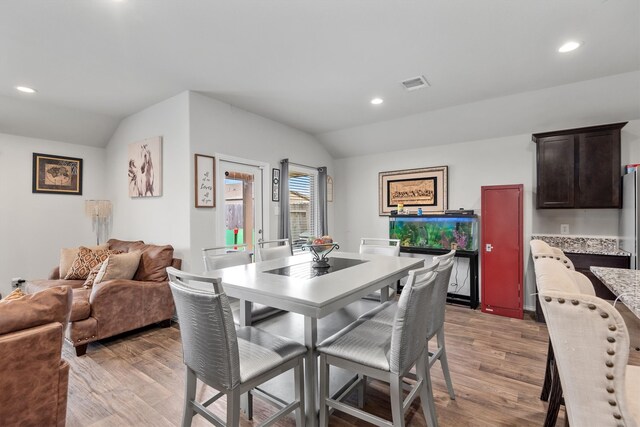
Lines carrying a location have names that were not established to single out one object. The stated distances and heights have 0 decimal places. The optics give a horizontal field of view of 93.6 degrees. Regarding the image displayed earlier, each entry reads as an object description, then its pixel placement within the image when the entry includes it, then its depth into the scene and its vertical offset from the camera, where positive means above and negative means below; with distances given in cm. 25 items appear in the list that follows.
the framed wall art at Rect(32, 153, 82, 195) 398 +56
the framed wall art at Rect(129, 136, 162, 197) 370 +60
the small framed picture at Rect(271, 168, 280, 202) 443 +44
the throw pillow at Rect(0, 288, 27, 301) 163 -45
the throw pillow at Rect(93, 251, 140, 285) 304 -54
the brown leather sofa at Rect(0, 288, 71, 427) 135 -68
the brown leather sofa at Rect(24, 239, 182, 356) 270 -84
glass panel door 389 +16
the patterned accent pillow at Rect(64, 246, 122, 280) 351 -56
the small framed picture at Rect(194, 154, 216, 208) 347 +40
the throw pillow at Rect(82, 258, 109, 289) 322 -68
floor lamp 413 -1
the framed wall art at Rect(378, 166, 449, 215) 461 +39
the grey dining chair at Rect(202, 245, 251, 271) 246 -40
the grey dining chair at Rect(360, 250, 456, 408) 180 -67
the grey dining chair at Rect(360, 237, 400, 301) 288 -40
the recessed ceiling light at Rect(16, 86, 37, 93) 321 +137
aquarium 422 -26
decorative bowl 237 -29
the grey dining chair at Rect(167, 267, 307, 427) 128 -69
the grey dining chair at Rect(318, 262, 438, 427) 138 -70
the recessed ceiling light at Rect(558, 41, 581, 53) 242 +137
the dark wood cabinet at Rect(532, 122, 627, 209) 328 +52
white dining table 150 -41
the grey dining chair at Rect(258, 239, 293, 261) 302 -40
